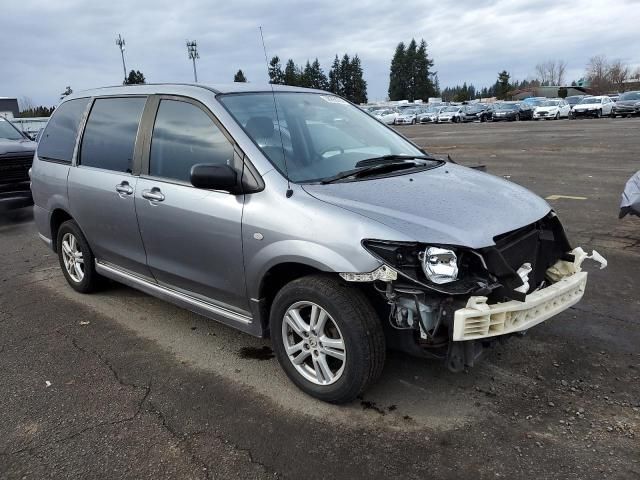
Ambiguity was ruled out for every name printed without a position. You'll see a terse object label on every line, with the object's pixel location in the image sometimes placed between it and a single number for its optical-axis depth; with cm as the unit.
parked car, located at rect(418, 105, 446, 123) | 4780
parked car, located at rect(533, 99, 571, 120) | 3947
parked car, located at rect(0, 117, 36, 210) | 941
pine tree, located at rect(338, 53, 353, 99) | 8575
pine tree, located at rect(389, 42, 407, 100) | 11719
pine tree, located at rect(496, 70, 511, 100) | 11725
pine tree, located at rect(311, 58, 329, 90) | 7319
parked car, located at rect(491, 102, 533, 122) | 4166
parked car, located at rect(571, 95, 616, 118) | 3791
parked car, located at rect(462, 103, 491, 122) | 4542
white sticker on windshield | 446
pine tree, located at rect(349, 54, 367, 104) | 8717
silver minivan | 283
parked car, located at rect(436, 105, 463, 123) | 4650
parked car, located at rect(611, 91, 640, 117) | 3569
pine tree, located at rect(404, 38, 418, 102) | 11631
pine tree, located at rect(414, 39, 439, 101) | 11600
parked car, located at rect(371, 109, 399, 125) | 4931
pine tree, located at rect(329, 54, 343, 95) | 8316
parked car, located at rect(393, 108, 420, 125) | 4919
